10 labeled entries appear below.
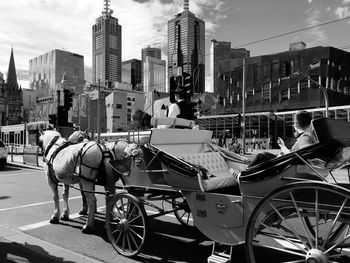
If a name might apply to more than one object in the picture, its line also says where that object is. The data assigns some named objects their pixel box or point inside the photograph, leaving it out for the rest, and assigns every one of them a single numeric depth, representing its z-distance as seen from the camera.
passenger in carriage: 4.03
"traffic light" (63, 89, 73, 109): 18.63
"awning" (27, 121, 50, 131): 32.58
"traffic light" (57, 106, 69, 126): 18.18
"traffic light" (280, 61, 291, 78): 20.58
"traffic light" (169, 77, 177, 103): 13.68
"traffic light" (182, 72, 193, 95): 13.86
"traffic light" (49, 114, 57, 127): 18.17
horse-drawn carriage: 3.16
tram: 32.62
